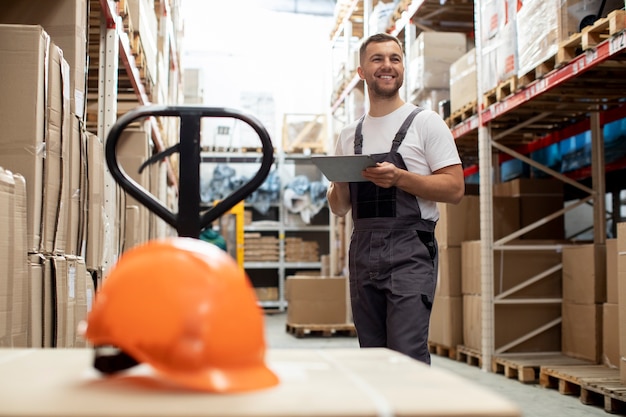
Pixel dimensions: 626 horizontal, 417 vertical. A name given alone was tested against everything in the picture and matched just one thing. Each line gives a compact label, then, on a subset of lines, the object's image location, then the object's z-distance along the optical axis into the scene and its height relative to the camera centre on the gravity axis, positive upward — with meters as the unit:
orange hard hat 1.12 -0.13
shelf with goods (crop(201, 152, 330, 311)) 16.05 +0.25
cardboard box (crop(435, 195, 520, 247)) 7.64 +0.16
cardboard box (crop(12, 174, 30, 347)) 2.71 -0.12
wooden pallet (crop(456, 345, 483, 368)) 7.09 -1.22
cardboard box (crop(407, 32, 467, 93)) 8.03 +2.03
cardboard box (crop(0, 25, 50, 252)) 3.00 +0.53
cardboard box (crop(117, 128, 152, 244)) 6.85 +0.83
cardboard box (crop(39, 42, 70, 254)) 3.14 +0.36
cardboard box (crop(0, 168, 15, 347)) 2.56 -0.08
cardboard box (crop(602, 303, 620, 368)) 5.62 -0.77
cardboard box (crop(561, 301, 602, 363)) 6.07 -0.82
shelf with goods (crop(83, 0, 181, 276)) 5.04 +1.50
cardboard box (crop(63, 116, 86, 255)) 3.60 +0.23
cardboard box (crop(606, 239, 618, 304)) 5.58 -0.28
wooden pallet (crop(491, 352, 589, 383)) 6.09 -1.11
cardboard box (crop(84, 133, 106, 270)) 4.03 +0.19
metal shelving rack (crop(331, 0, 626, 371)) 5.01 +1.18
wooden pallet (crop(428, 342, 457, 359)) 7.78 -1.28
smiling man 2.96 +0.13
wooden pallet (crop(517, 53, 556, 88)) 5.38 +1.28
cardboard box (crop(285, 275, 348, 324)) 10.60 -0.95
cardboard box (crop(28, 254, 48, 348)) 2.92 -0.25
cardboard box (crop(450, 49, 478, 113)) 7.05 +1.57
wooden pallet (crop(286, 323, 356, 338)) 10.36 -1.35
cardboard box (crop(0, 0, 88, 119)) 3.83 +1.13
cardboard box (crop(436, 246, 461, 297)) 7.67 -0.37
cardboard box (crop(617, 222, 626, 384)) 4.58 -0.26
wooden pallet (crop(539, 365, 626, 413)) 4.77 -1.05
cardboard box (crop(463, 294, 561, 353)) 6.92 -0.86
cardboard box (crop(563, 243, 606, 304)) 6.11 -0.32
